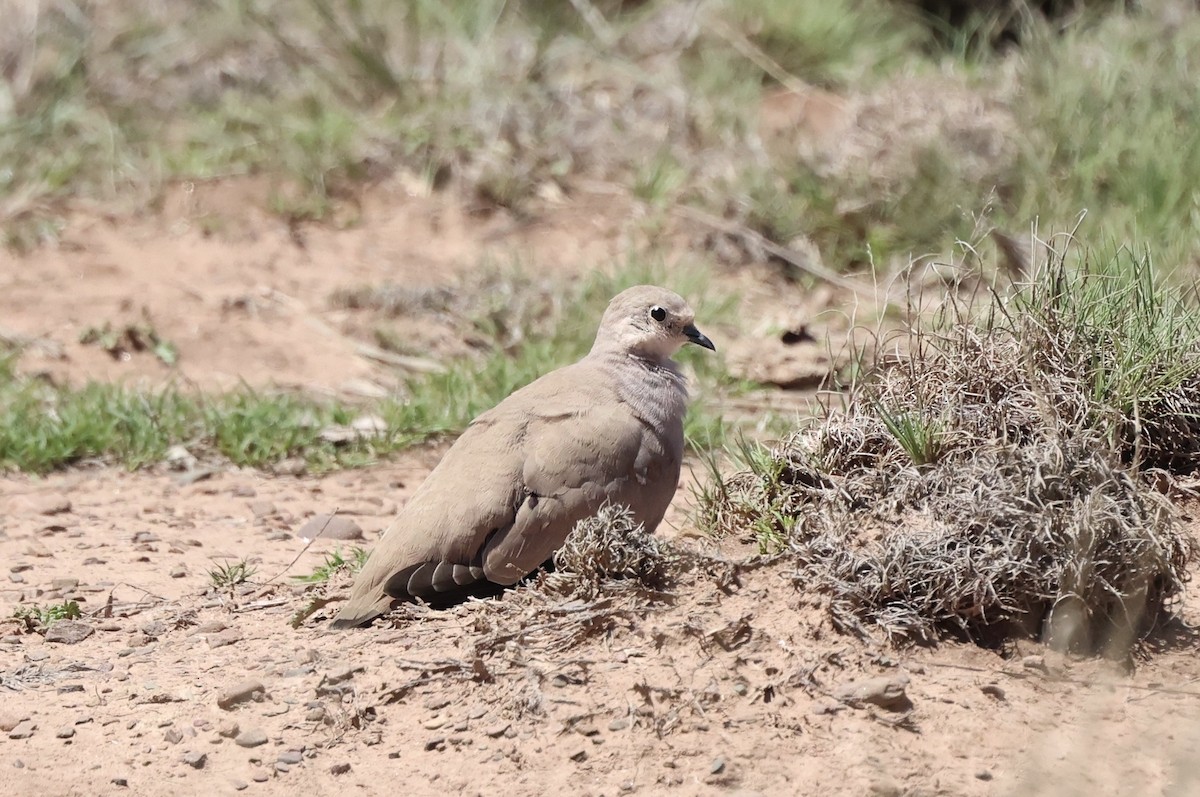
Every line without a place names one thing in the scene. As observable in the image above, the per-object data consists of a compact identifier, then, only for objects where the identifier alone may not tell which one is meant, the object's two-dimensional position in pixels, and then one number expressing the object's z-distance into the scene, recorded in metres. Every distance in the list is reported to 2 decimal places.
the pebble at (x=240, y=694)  7.75
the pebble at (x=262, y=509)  11.72
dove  8.77
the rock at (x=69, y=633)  8.95
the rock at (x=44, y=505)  11.68
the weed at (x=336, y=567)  9.73
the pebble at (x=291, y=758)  7.32
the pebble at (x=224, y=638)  8.75
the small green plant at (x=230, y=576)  9.70
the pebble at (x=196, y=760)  7.34
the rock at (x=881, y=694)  7.23
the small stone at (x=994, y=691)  7.33
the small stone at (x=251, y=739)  7.46
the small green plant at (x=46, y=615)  9.15
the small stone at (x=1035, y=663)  7.55
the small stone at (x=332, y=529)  10.98
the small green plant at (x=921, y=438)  8.45
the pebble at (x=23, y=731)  7.61
